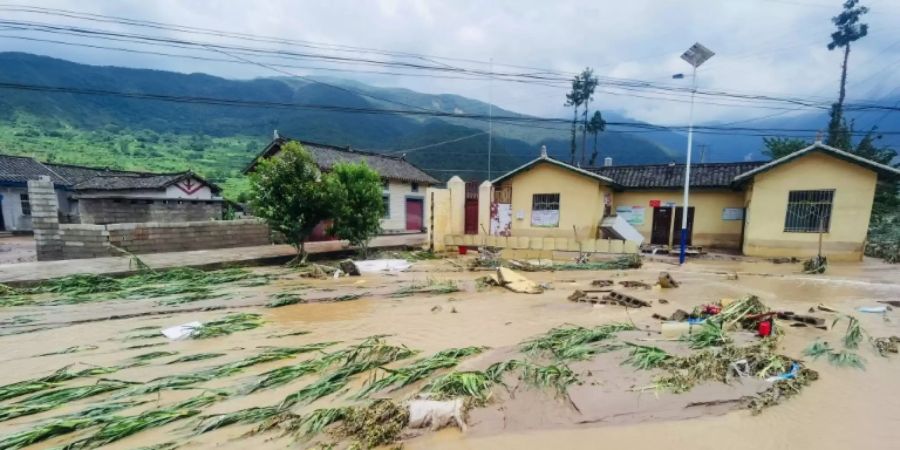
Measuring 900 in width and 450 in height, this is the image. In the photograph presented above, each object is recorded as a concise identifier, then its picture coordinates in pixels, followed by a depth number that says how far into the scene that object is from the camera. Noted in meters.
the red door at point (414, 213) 24.12
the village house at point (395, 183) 21.19
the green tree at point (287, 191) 11.30
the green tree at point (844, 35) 25.46
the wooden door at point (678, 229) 17.38
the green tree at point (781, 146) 22.33
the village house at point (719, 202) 12.96
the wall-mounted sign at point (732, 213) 16.34
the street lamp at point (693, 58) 12.36
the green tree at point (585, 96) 40.69
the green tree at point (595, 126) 38.88
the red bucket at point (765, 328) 4.75
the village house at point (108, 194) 16.67
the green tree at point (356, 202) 12.34
